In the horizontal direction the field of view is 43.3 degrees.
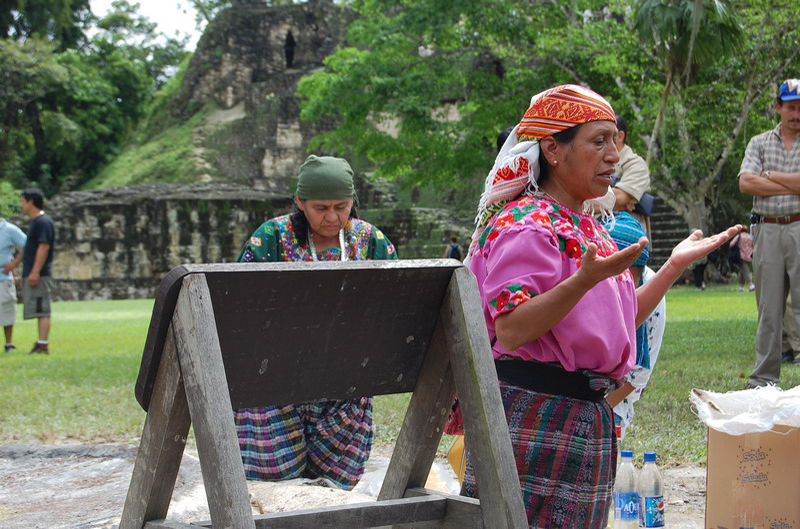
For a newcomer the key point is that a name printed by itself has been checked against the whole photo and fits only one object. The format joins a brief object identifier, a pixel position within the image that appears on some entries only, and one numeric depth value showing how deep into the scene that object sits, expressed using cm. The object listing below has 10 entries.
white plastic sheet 314
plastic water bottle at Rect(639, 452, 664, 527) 347
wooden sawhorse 190
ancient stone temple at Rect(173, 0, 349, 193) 3938
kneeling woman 371
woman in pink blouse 231
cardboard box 314
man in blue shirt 1130
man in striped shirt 600
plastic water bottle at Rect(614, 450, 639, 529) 357
